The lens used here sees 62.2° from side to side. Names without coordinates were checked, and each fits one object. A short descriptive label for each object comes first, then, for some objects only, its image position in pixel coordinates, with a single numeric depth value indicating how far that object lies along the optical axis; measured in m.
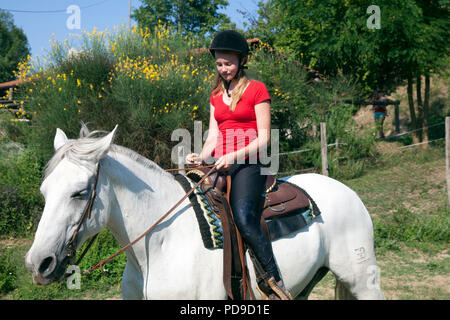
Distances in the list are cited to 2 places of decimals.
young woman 2.58
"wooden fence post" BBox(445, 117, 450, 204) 7.91
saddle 2.54
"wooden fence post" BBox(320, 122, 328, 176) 10.07
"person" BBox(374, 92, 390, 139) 18.30
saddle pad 2.54
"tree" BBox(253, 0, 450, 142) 13.03
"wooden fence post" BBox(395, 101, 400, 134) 19.26
